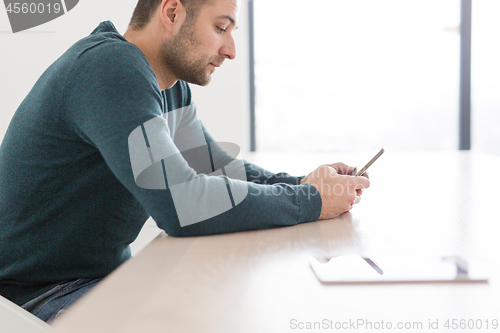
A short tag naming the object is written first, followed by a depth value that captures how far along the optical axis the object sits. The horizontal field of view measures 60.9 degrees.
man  0.63
